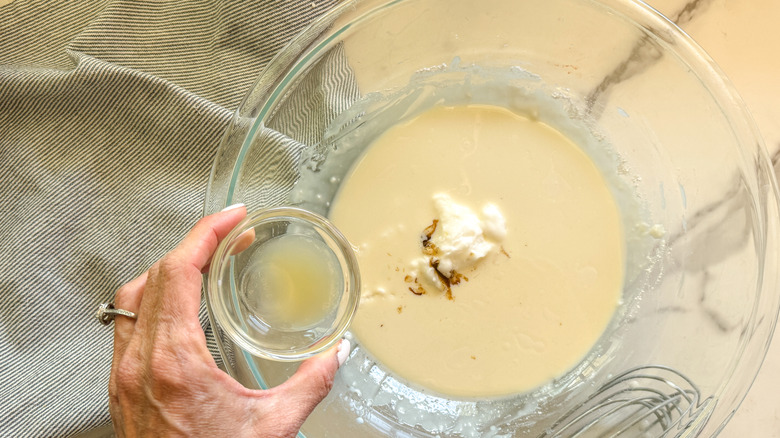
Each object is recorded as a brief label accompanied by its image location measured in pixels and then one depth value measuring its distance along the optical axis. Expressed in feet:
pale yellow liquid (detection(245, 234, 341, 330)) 1.63
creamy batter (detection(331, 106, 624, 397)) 1.83
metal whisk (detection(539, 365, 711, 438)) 1.75
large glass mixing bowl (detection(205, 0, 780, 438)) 1.74
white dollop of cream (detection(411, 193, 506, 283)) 1.80
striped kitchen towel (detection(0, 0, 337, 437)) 1.82
